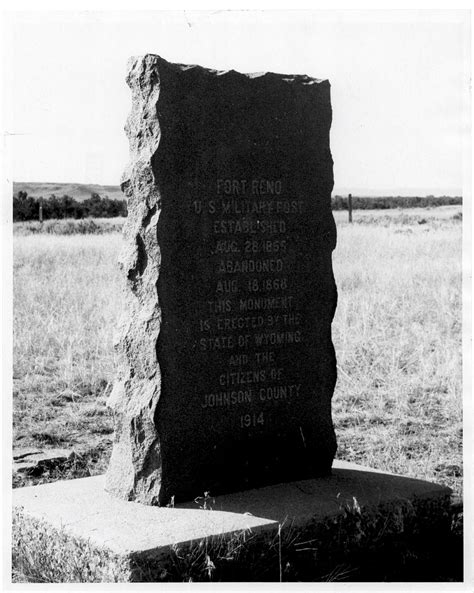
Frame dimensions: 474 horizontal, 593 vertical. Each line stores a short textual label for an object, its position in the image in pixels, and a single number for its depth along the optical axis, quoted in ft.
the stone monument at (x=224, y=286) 16.34
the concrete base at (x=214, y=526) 14.58
